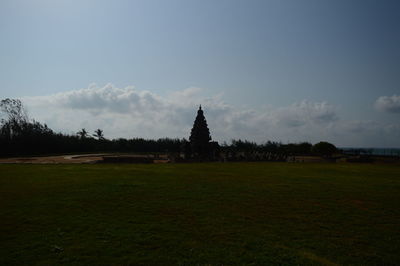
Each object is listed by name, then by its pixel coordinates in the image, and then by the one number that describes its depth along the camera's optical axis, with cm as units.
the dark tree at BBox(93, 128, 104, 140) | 7236
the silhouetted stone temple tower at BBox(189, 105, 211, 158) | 4172
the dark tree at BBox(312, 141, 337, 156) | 5418
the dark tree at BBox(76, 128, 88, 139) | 6752
